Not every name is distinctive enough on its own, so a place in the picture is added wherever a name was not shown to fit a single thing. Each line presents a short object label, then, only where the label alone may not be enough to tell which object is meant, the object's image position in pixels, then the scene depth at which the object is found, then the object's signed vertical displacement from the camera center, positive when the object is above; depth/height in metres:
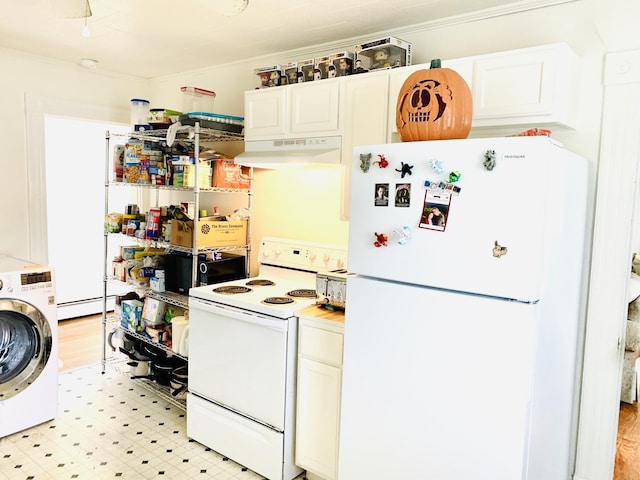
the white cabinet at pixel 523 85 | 1.92 +0.52
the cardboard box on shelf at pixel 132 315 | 3.38 -0.84
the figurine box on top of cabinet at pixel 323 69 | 2.63 +0.74
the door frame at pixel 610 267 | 2.00 -0.22
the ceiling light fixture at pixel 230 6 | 1.72 +0.70
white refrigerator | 1.57 -0.35
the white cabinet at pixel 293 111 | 2.57 +0.52
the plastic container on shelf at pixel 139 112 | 3.56 +0.62
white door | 4.80 -0.15
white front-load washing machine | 2.68 -0.90
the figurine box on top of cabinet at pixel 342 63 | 2.57 +0.75
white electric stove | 2.32 -0.84
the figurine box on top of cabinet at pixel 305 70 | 2.73 +0.75
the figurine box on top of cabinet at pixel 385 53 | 2.40 +0.77
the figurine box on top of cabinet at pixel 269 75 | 2.86 +0.75
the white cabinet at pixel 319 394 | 2.19 -0.87
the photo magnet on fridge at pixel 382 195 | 1.82 +0.04
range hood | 2.55 +0.28
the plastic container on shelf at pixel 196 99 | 3.20 +0.67
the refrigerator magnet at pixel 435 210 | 1.68 -0.01
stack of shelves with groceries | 3.06 -0.23
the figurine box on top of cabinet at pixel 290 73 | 2.78 +0.75
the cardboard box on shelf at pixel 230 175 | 3.13 +0.17
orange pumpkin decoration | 1.81 +0.39
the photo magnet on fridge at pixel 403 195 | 1.76 +0.05
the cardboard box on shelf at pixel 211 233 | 3.04 -0.22
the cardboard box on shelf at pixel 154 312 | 3.25 -0.77
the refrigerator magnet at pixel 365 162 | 1.88 +0.17
